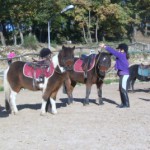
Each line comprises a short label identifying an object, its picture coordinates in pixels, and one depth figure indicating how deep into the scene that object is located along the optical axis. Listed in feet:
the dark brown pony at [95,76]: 42.09
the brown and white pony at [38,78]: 36.94
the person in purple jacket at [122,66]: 40.47
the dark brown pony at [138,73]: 58.34
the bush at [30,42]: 126.41
